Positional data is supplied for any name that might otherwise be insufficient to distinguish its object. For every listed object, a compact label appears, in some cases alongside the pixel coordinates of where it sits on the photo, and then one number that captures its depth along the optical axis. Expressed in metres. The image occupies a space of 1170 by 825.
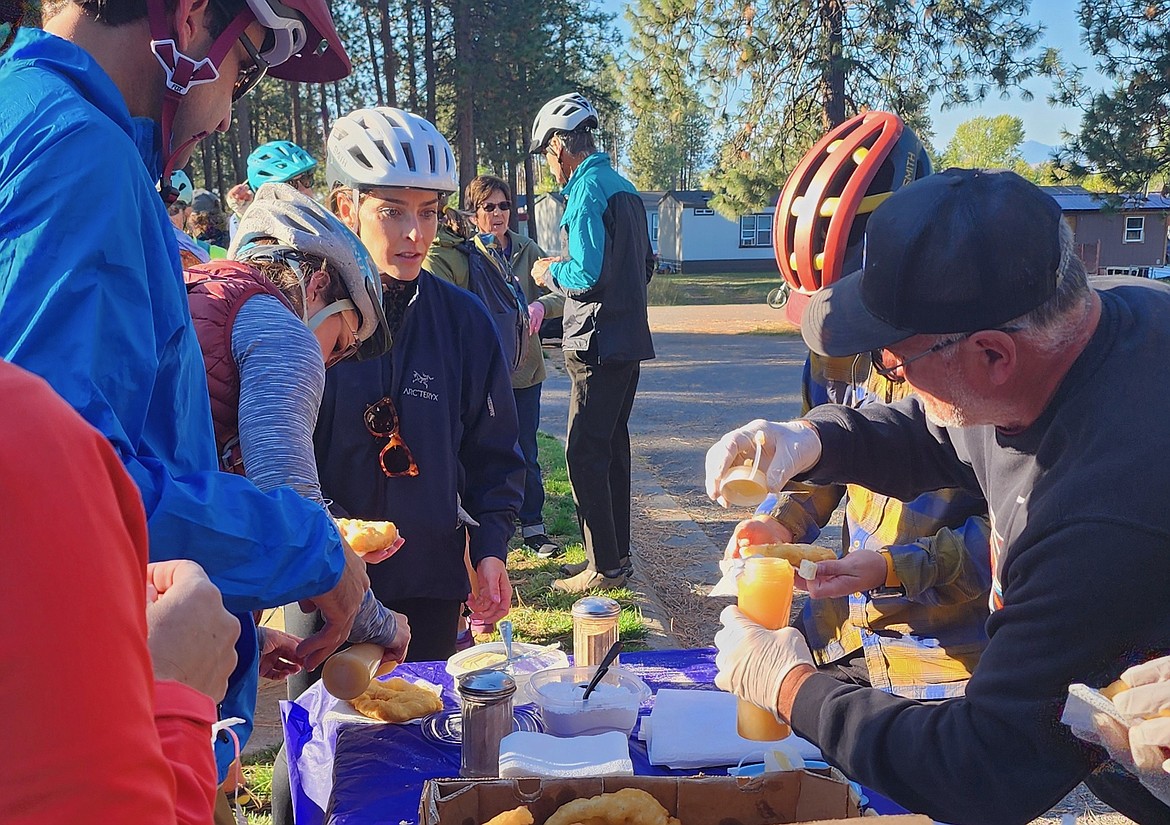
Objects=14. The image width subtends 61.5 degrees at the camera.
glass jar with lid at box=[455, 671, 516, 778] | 2.47
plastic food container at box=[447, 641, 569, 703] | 3.14
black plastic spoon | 2.75
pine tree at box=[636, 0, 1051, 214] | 18.52
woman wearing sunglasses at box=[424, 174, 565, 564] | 7.79
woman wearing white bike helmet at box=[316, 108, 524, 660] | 3.40
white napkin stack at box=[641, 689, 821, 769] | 2.53
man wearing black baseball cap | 1.75
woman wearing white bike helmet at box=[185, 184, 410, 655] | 2.05
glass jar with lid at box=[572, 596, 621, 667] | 3.00
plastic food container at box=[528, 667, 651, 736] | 2.67
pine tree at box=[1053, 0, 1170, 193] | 18.61
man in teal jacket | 6.50
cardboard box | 2.07
